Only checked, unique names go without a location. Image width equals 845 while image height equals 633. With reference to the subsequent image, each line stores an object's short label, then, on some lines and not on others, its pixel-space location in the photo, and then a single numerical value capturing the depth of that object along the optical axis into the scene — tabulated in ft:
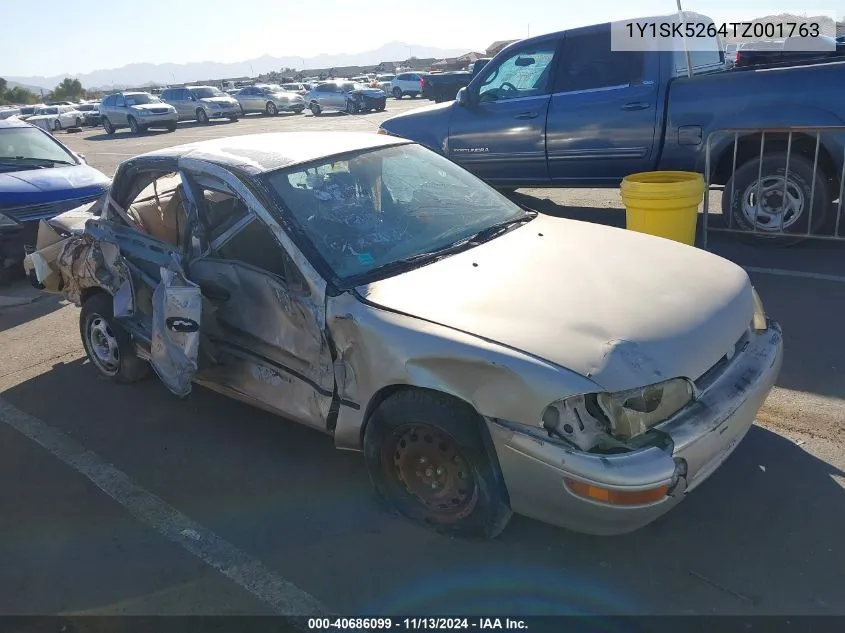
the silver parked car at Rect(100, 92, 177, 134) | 90.17
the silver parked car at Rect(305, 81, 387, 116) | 98.12
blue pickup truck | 20.74
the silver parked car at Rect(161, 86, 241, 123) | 99.71
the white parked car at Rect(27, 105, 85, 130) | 105.50
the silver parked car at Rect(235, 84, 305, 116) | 110.11
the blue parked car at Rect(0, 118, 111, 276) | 24.38
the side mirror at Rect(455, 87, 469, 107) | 26.66
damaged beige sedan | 8.67
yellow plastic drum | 19.19
